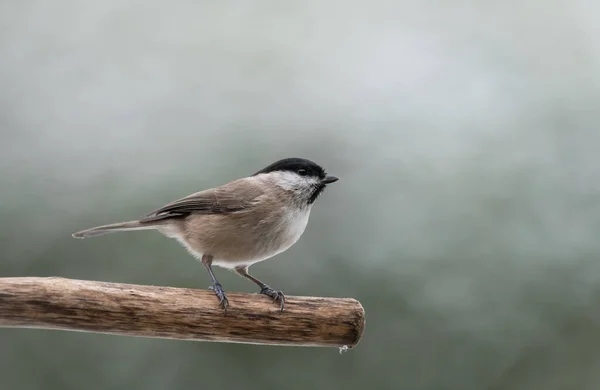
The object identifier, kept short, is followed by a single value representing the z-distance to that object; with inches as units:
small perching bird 148.2
